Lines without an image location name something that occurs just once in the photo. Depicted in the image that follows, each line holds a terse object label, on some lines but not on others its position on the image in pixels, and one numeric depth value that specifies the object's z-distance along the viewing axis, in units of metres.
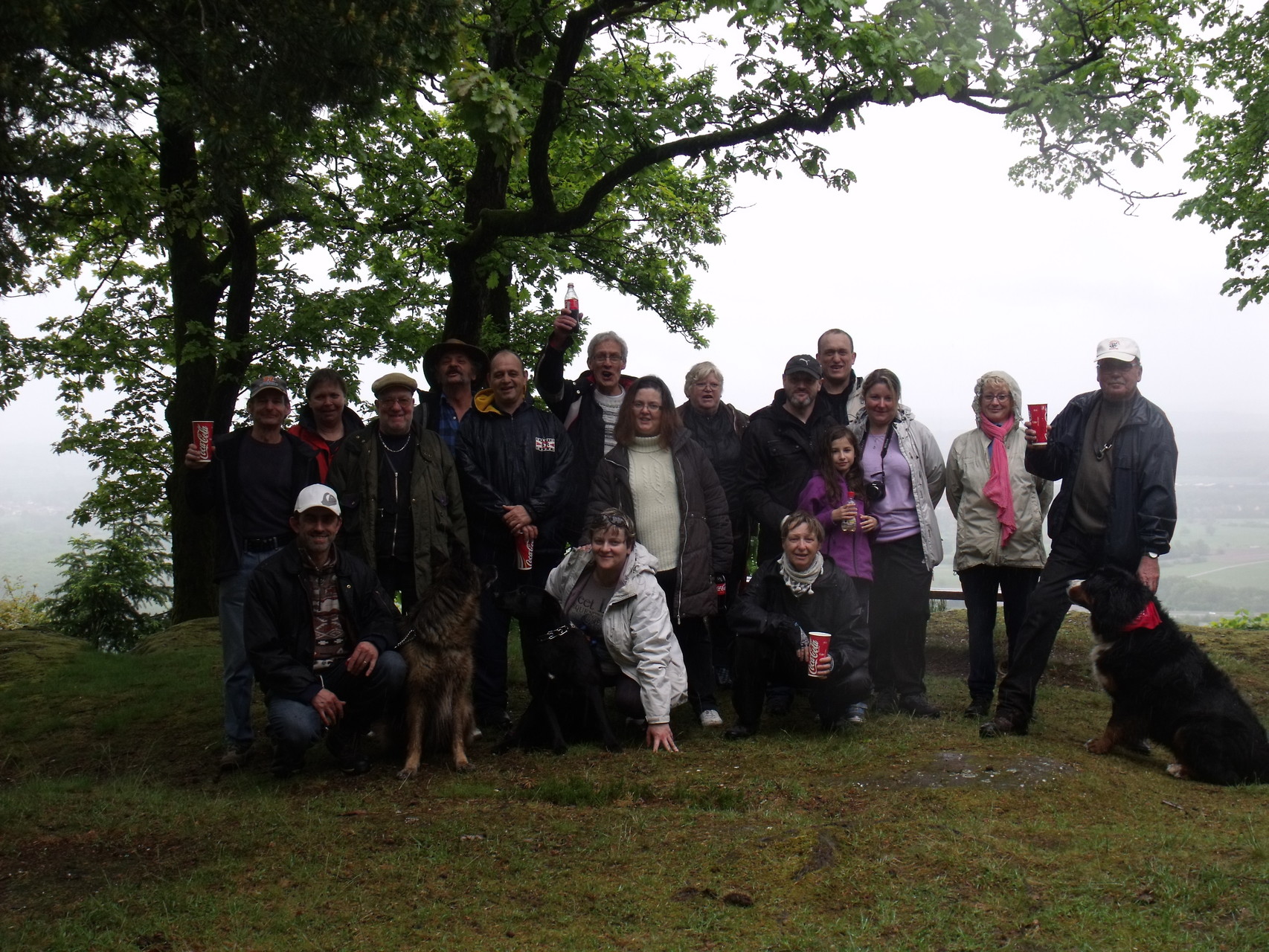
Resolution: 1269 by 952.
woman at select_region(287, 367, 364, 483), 6.37
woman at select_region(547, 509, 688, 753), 5.86
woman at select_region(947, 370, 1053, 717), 6.32
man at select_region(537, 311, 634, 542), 6.80
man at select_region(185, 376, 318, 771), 6.01
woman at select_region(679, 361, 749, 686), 6.96
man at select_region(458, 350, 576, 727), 6.41
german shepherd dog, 5.61
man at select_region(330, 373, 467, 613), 6.12
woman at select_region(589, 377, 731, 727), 6.30
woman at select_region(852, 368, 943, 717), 6.45
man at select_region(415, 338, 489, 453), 6.64
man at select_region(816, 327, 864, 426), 6.86
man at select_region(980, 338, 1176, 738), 5.54
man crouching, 5.52
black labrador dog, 5.78
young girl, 6.39
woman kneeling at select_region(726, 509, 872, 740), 5.98
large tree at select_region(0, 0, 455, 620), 4.32
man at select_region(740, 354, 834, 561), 6.67
